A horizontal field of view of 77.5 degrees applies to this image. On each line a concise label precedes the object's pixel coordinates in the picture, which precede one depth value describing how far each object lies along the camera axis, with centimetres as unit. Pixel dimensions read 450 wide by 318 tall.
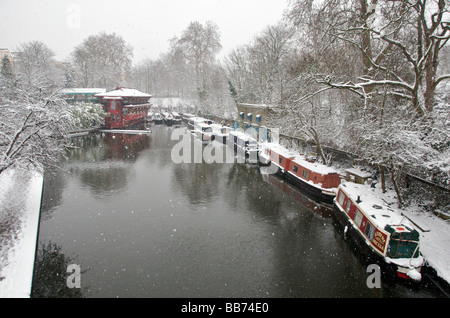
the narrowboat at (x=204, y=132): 3453
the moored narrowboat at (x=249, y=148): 2561
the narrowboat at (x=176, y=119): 5067
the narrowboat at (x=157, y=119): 5231
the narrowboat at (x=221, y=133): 3416
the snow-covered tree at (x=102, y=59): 6388
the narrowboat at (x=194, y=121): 4247
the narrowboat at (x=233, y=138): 2934
